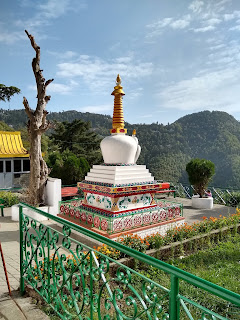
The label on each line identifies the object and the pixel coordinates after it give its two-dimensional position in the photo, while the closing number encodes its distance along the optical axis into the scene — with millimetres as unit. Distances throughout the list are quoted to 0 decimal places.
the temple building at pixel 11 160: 18281
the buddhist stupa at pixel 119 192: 8070
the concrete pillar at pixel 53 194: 10453
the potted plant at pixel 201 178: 13098
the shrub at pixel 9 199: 12266
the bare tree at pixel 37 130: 10344
